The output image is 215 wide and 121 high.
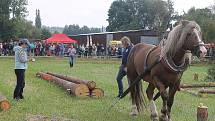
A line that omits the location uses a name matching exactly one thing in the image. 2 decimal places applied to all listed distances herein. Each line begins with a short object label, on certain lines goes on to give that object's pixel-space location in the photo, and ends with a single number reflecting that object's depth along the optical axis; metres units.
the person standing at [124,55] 12.53
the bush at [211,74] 22.06
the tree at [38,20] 133.82
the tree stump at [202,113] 7.44
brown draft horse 8.37
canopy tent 49.34
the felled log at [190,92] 15.51
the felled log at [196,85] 17.23
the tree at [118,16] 97.62
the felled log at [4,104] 11.05
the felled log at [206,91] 15.11
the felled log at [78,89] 13.76
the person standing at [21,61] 12.80
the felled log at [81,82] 13.95
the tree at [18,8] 60.28
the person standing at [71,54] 29.91
